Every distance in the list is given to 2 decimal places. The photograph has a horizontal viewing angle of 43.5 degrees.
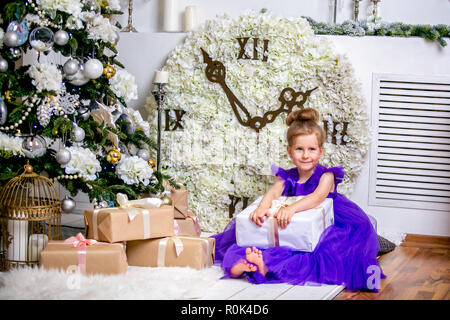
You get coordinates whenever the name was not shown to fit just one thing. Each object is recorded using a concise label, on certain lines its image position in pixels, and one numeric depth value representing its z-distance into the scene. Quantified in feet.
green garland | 12.59
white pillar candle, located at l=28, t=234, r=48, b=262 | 9.65
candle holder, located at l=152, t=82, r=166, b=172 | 13.08
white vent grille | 12.82
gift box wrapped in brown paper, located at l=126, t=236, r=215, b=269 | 9.72
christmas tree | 10.23
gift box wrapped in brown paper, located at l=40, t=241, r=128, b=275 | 8.84
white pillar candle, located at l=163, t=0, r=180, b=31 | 14.60
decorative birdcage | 9.58
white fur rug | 8.04
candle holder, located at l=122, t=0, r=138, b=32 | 14.83
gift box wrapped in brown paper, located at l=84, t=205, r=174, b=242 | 9.29
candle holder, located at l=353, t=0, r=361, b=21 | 13.50
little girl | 9.23
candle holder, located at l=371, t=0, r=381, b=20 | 13.26
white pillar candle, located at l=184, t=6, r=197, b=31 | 14.34
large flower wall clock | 12.88
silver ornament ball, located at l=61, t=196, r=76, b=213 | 10.49
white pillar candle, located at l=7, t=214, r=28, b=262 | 9.57
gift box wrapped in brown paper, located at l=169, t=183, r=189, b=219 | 12.01
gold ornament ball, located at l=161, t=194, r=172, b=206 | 10.87
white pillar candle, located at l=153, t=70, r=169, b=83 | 13.01
